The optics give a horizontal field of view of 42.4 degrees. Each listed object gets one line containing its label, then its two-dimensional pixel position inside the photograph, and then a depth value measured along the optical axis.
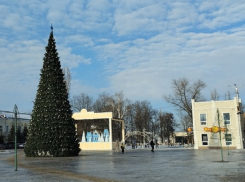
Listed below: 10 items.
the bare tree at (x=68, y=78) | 57.27
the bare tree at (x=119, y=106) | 73.52
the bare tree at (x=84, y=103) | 88.31
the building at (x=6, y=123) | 89.89
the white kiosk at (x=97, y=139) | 53.72
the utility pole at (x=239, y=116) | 48.23
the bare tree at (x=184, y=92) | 64.69
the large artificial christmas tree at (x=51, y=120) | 28.28
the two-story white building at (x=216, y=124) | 48.41
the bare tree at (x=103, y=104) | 82.38
